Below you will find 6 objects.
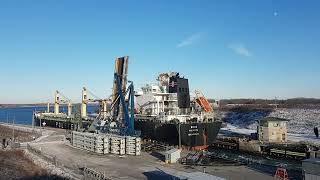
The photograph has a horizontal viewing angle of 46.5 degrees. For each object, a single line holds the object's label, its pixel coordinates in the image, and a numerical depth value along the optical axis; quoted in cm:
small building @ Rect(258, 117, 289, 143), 4025
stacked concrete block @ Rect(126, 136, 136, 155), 3506
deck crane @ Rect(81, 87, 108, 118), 5922
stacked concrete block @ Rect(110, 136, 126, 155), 3525
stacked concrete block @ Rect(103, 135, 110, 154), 3584
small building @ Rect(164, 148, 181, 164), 3060
